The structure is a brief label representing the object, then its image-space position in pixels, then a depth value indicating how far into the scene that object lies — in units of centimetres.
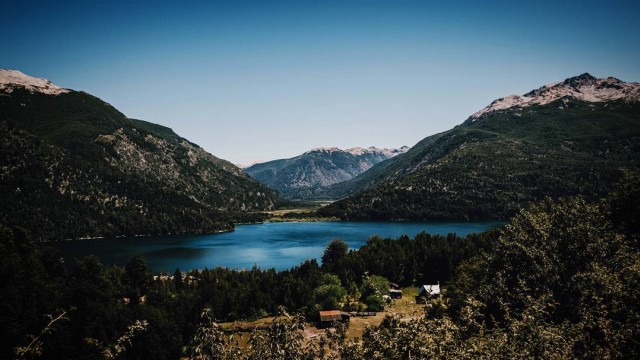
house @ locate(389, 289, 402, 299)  9000
